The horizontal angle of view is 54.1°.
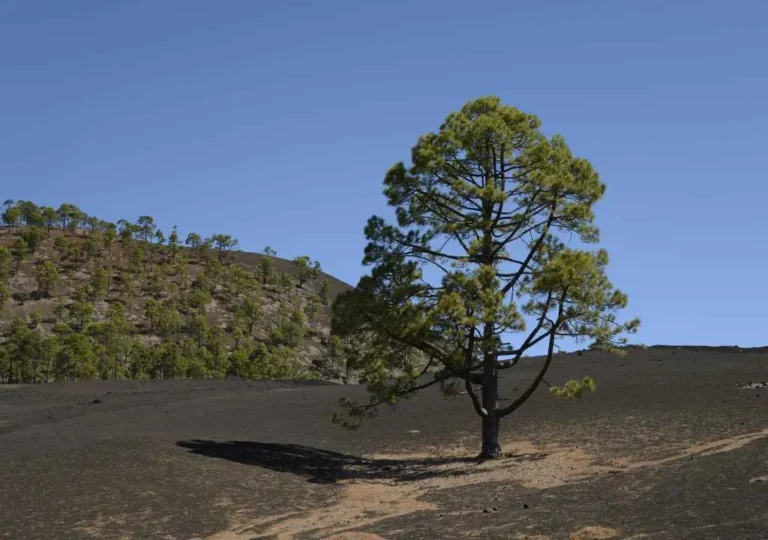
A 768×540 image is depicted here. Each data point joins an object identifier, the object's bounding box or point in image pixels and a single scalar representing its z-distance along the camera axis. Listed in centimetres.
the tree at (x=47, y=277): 18225
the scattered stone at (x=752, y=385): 3556
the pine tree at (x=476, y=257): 2650
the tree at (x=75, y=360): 10588
